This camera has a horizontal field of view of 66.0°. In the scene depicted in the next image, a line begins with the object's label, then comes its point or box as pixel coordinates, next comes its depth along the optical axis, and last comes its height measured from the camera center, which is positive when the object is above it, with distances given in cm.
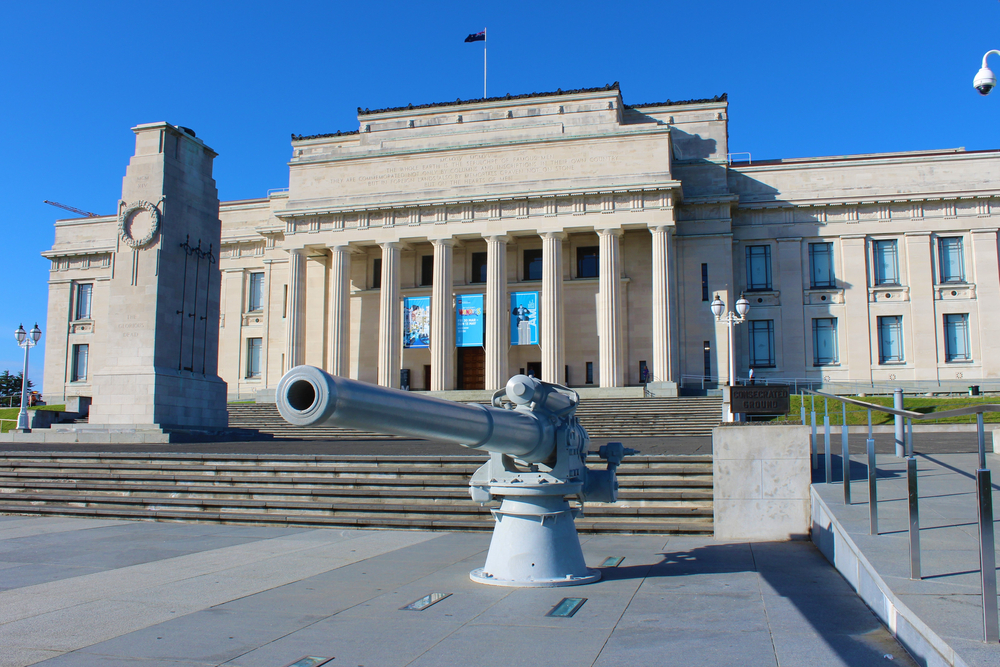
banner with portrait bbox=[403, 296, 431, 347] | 4266 +449
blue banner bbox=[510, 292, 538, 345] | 4103 +451
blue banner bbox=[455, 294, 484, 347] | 4178 +447
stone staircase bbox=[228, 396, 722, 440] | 2753 -62
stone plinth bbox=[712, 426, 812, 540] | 1011 -107
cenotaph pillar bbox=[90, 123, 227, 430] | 2395 +339
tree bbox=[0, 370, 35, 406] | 6781 +162
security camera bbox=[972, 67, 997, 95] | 1223 +514
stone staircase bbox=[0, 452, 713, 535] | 1127 -147
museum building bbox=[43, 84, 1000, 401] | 3994 +823
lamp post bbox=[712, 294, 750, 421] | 2361 +297
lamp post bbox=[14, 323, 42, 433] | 3065 +259
